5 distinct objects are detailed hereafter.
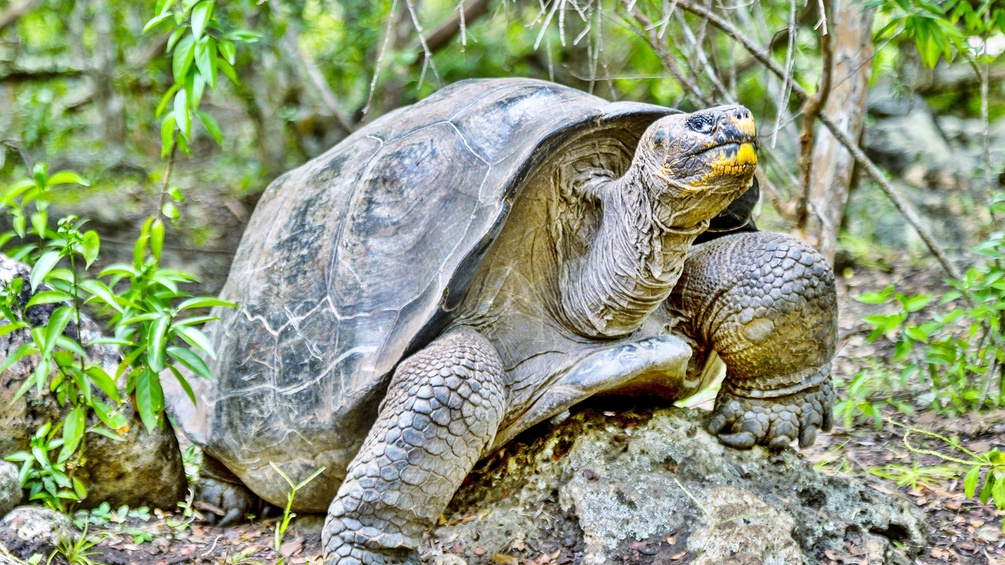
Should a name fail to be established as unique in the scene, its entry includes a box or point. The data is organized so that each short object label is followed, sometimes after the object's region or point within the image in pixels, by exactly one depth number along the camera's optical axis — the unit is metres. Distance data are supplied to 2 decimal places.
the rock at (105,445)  6.65
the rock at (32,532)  5.77
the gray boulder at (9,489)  6.20
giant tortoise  5.79
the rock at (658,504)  5.79
